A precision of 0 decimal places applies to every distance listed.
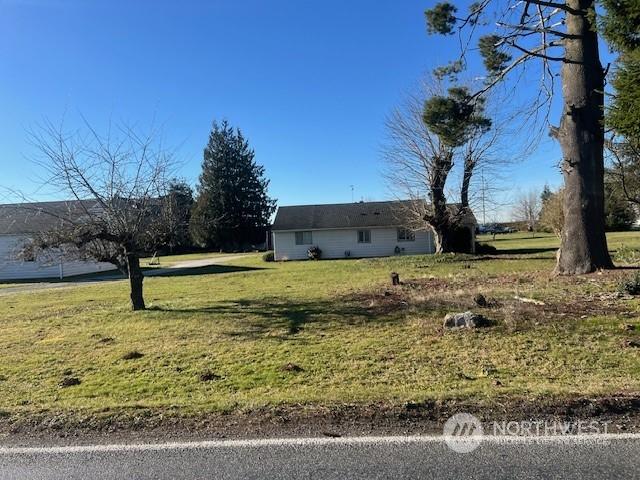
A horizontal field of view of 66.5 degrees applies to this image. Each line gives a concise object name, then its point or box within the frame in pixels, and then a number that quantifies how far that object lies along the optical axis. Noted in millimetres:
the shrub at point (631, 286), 9219
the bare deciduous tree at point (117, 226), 10484
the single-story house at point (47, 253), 11094
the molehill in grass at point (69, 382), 5879
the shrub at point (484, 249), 31048
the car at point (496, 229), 88812
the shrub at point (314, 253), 35625
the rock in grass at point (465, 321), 7594
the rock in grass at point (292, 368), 5973
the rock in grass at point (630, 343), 6191
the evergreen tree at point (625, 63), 6496
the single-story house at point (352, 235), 35594
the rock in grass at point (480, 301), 9195
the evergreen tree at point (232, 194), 59434
